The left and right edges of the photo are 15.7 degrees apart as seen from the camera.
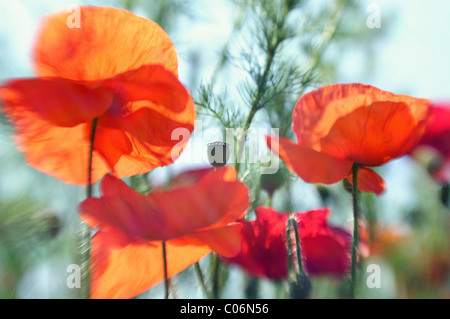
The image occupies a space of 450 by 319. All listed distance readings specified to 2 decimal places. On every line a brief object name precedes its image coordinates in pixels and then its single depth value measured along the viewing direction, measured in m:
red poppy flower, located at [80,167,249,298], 0.63
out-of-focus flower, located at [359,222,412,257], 0.75
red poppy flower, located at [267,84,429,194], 0.68
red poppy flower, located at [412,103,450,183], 0.71
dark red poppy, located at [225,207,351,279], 0.69
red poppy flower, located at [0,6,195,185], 0.66
